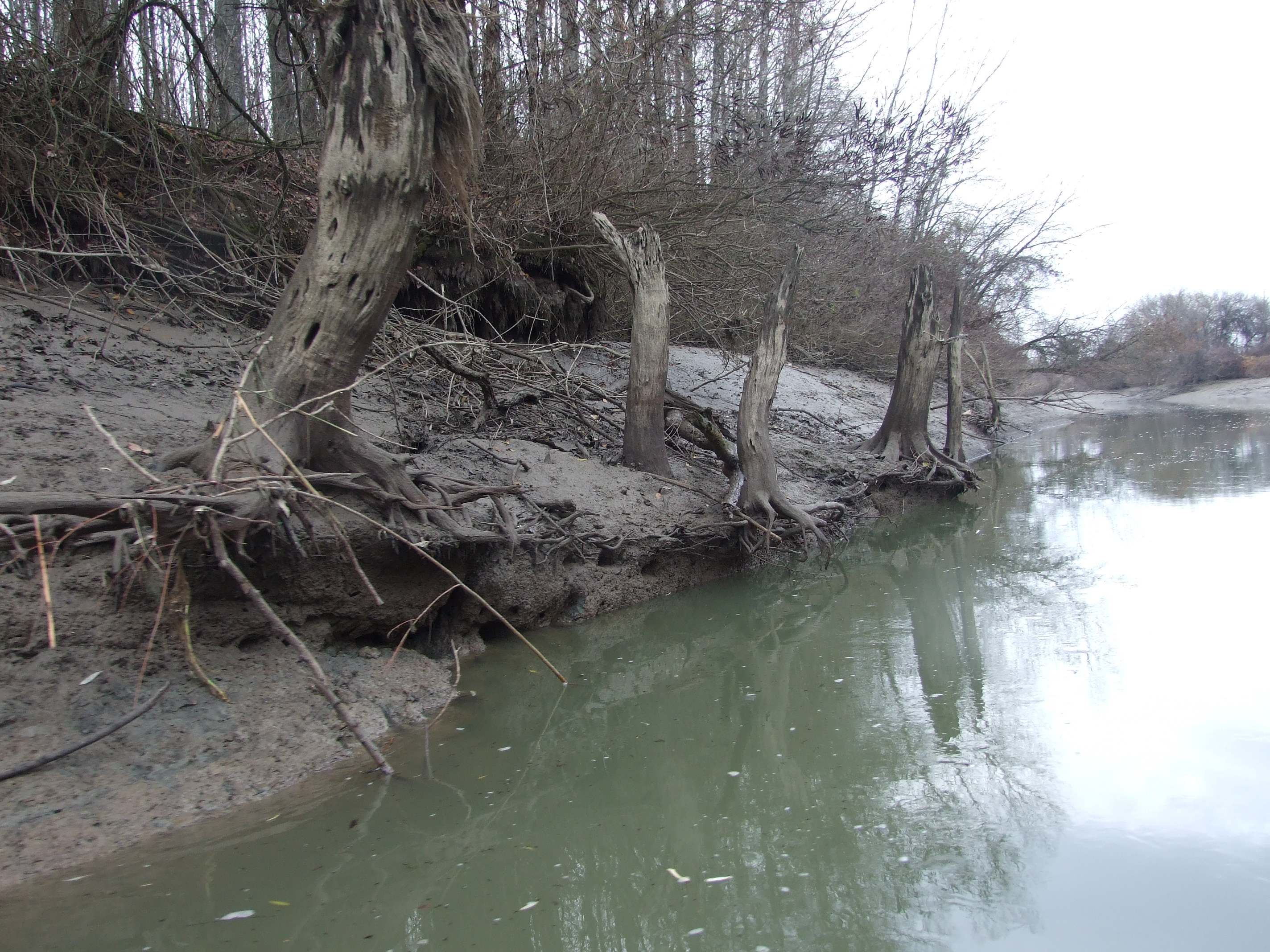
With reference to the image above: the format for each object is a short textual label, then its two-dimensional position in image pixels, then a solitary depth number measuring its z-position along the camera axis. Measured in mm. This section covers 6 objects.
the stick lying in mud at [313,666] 3369
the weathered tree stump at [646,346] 7250
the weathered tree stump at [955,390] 11281
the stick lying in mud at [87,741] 3201
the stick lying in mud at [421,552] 3781
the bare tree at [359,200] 4367
